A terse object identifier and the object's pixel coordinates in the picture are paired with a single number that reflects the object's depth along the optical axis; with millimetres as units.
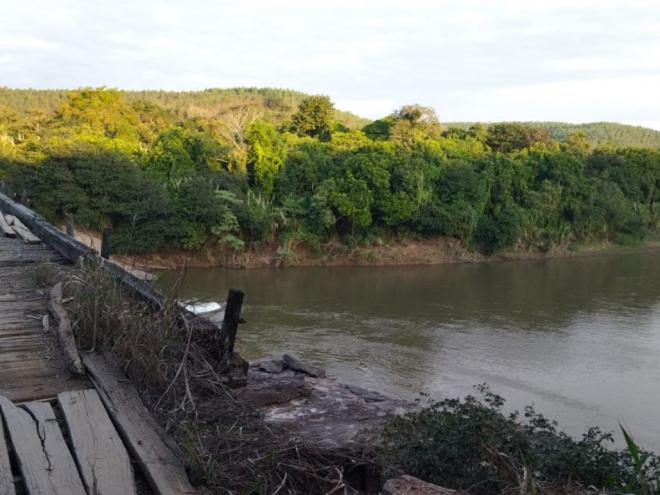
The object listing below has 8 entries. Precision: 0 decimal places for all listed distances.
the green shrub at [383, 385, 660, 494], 3854
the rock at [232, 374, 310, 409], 7977
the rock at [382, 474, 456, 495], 3043
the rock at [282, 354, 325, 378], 10828
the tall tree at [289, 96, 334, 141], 43719
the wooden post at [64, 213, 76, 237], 10192
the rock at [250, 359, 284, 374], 10859
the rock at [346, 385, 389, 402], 9743
